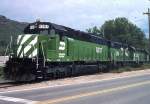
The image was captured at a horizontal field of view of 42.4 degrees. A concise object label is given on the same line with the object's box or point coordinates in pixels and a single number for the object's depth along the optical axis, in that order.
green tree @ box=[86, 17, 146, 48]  58.91
